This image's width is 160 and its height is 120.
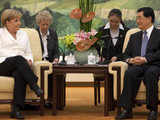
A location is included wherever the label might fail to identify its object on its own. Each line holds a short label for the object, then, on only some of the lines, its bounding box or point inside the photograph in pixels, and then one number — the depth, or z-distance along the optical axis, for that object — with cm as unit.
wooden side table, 648
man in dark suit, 602
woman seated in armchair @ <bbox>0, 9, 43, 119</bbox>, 617
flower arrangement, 674
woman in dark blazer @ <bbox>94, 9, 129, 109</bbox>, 745
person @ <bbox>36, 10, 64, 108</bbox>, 739
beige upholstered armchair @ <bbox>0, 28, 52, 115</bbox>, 624
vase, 682
